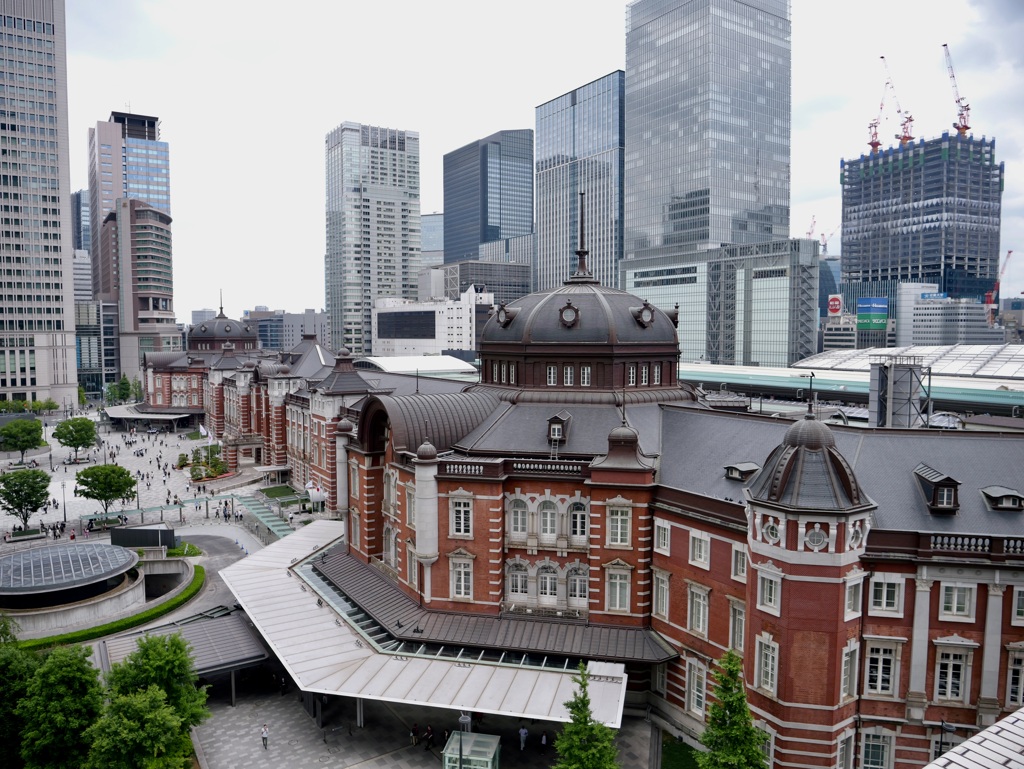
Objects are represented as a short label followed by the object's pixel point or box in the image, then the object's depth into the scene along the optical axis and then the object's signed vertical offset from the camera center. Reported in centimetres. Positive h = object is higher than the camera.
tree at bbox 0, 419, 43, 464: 10944 -1528
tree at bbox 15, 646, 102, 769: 3331 -1730
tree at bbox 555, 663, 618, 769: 2858 -1601
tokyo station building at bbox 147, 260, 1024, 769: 3234 -1067
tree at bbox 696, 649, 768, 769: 2784 -1509
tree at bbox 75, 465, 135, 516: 7644 -1550
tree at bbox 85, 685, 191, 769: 3197 -1744
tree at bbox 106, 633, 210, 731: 3568 -1670
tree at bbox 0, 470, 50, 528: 7319 -1581
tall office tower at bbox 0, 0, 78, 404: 15588 +2837
